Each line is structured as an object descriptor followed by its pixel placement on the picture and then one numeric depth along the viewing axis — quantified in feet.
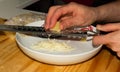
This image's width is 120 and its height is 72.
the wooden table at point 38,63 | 2.45
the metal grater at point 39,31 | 2.69
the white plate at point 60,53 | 2.35
